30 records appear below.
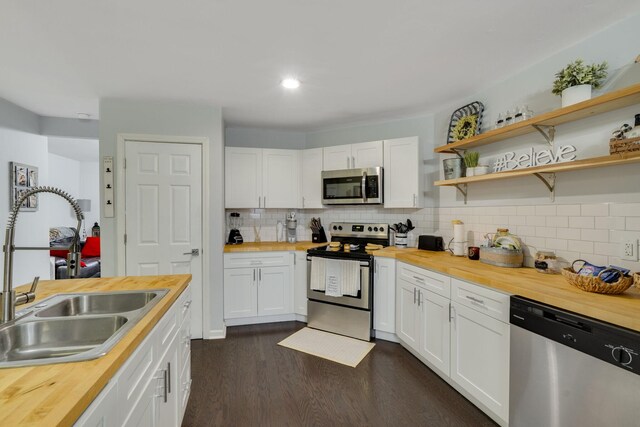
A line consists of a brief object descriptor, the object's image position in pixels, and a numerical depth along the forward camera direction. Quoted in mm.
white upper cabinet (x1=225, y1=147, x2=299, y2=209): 3717
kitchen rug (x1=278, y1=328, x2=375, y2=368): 2746
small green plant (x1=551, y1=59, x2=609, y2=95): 1787
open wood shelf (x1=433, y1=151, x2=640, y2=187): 1561
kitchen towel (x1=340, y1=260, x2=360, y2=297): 3072
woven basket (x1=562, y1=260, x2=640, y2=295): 1490
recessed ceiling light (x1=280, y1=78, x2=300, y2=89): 2549
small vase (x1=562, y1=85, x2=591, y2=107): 1799
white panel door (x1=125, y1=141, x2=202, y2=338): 3012
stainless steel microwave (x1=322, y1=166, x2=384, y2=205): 3422
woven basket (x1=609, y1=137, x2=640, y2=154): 1529
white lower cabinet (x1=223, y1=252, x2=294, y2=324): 3385
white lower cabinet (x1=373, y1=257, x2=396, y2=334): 3000
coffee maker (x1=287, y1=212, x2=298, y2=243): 3928
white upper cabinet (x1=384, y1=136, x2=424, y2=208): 3284
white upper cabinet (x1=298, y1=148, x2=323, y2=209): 3797
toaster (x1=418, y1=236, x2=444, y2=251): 3086
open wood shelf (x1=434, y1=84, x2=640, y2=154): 1594
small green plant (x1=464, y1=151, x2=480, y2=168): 2613
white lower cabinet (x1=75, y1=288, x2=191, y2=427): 875
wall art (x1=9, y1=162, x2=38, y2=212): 3184
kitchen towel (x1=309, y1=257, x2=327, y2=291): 3260
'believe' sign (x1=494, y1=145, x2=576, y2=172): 1980
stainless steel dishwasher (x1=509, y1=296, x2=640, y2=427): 1229
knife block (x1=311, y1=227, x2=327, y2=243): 3908
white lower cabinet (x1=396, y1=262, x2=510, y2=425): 1809
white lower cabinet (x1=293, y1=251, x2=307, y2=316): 3492
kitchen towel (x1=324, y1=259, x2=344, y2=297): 3167
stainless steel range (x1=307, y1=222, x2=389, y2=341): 3066
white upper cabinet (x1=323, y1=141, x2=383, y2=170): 3480
